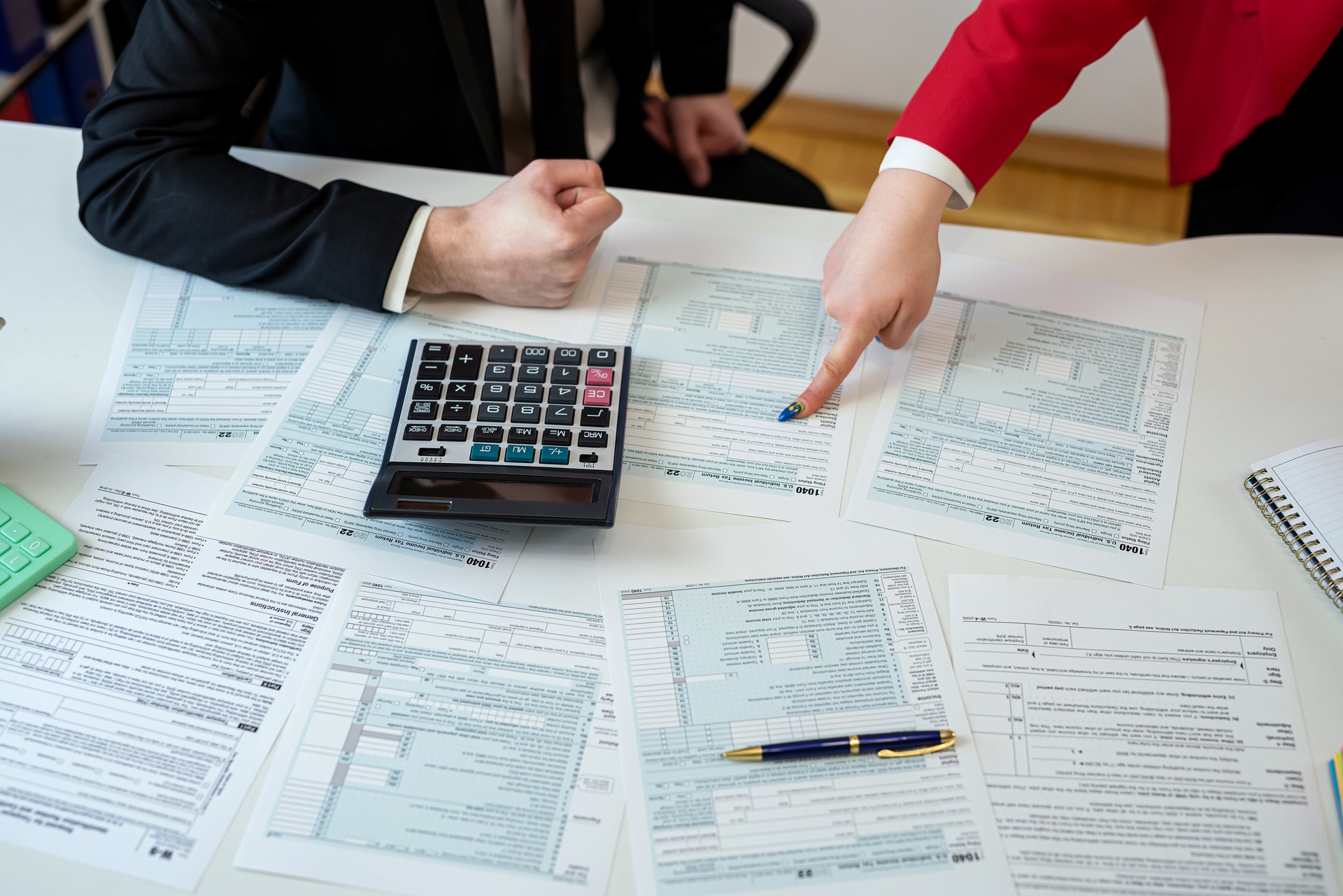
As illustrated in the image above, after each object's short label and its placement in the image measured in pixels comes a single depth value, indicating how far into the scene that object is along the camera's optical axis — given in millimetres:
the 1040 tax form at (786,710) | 583
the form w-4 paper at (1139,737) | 588
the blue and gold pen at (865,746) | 620
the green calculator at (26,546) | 688
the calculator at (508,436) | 708
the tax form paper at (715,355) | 768
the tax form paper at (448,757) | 576
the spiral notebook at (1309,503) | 713
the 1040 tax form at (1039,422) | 747
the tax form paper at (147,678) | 586
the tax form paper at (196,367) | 786
